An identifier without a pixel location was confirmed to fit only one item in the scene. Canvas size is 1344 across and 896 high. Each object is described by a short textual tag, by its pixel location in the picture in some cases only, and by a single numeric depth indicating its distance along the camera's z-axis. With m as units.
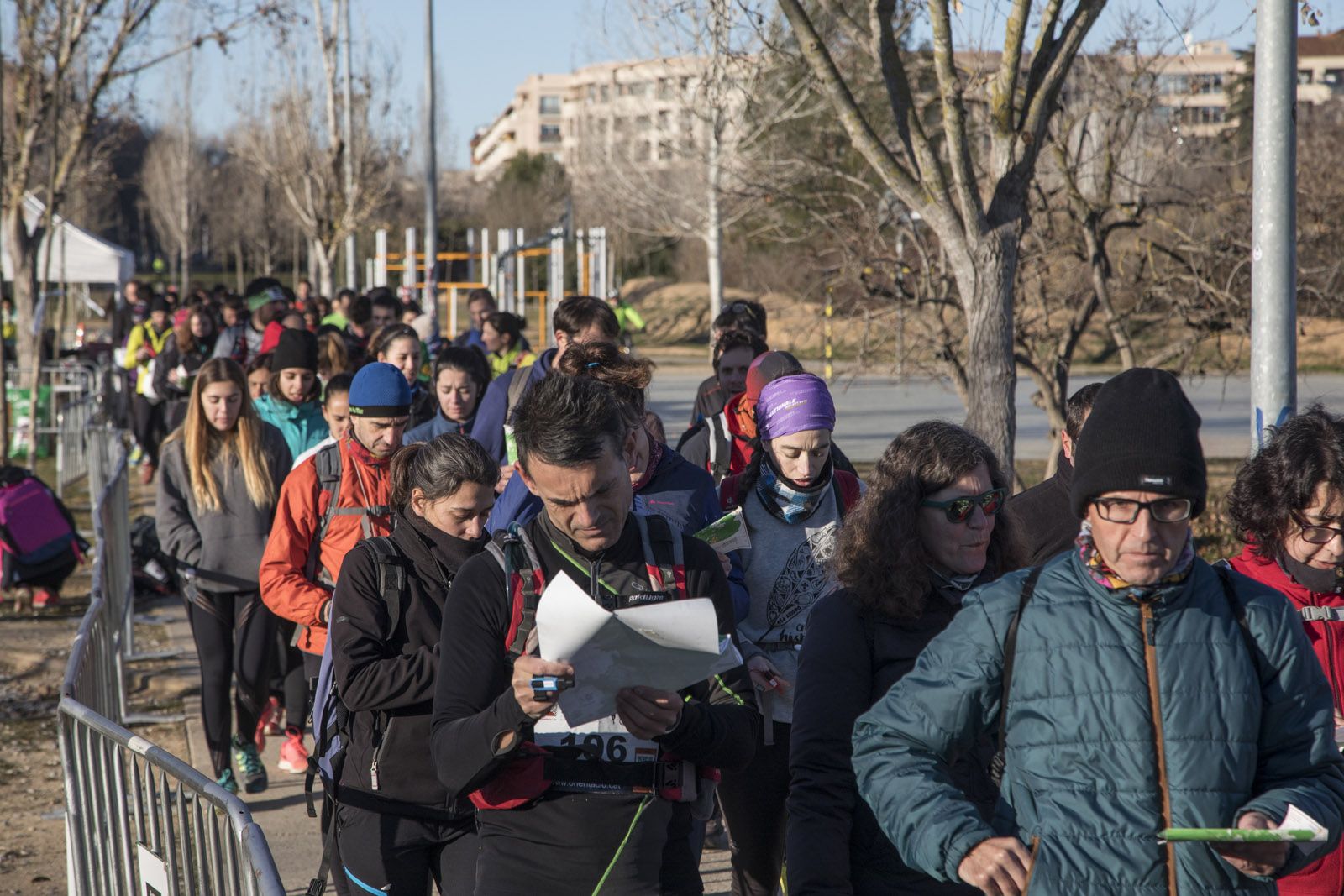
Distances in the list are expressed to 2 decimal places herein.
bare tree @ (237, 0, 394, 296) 28.12
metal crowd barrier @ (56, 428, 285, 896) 3.33
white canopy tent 49.31
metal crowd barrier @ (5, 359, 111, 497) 16.27
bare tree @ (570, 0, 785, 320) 20.02
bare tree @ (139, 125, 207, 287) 54.03
